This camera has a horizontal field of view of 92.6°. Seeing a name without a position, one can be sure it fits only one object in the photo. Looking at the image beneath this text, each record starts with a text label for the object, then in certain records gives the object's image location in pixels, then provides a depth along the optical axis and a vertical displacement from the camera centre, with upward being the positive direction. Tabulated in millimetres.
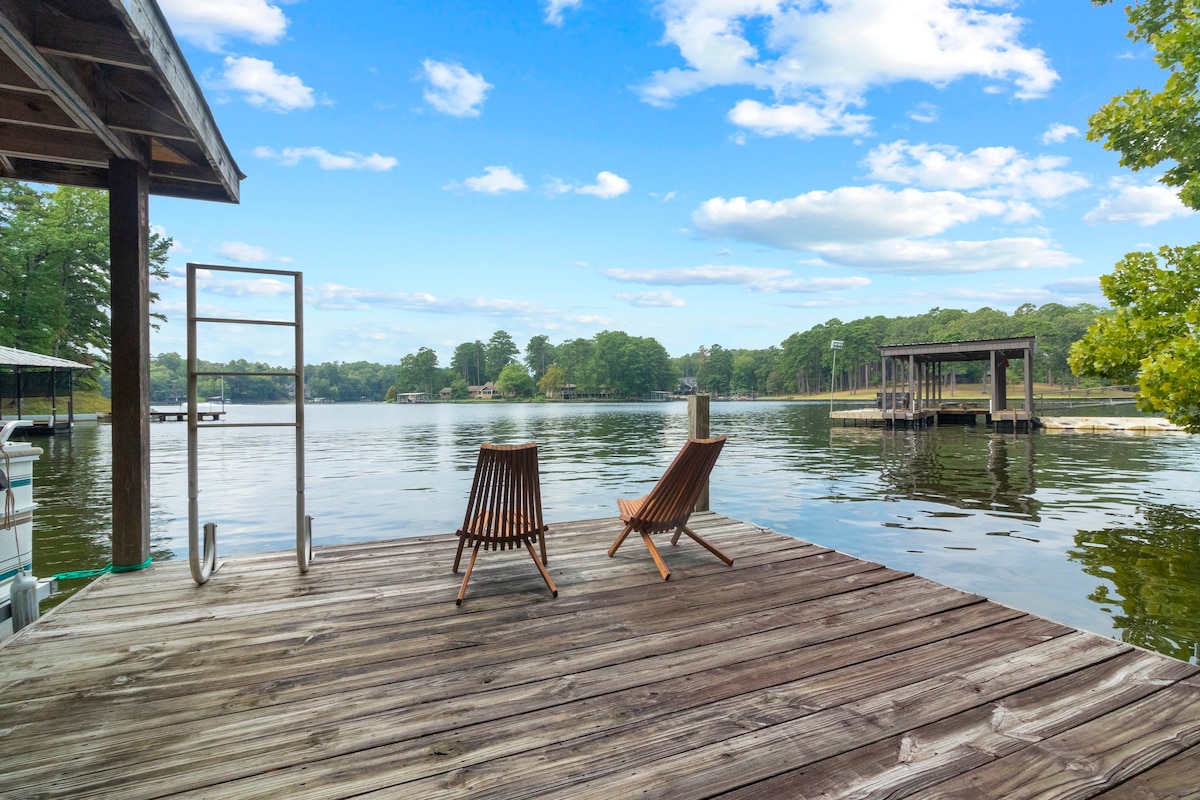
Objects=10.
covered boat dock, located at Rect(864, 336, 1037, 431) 25172 +390
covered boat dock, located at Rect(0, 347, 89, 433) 24936 +410
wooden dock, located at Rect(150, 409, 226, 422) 36438 -1579
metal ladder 3699 -224
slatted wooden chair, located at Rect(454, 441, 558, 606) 3678 -727
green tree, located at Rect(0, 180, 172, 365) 31031 +7192
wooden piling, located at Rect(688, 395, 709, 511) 5598 -226
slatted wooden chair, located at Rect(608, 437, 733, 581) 4059 -758
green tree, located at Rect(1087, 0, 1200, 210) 8852 +4480
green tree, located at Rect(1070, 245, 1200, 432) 7199 +950
